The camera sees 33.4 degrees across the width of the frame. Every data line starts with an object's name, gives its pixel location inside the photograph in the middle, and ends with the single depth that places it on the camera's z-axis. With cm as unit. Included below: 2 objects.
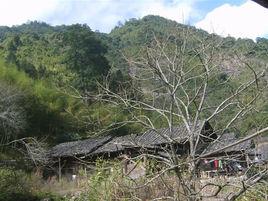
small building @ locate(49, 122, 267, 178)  2561
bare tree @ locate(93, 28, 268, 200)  677
